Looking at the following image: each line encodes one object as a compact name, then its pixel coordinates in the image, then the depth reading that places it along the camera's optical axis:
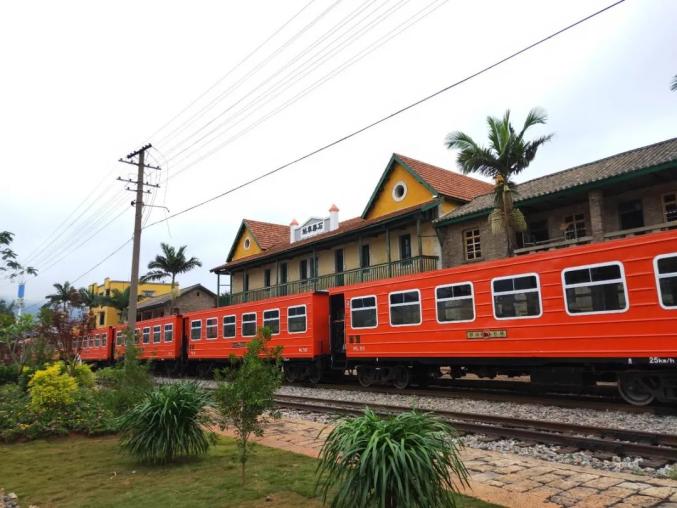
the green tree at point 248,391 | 5.43
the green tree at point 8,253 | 17.06
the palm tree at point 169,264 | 48.66
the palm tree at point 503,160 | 17.62
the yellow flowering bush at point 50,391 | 9.08
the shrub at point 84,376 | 13.66
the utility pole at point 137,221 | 20.70
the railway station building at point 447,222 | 16.55
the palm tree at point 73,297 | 19.03
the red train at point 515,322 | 9.32
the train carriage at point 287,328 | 16.72
